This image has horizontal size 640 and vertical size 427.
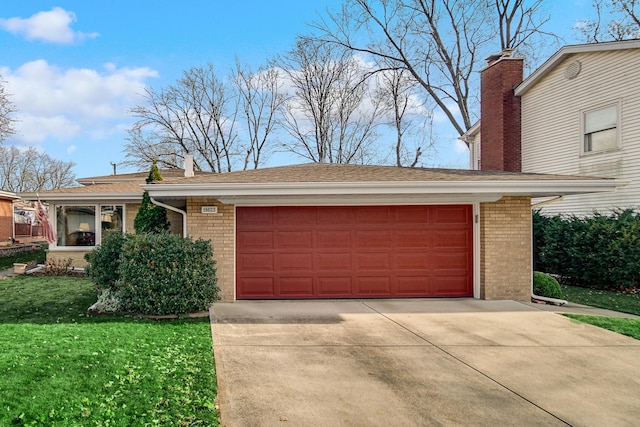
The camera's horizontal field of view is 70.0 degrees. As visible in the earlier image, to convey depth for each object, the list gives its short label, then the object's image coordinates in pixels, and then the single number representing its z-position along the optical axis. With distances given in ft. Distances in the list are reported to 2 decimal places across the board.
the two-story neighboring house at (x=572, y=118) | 42.60
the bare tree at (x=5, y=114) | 65.57
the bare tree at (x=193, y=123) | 99.96
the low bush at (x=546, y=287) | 33.40
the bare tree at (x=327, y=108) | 96.63
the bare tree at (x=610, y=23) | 67.82
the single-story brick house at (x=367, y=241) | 31.17
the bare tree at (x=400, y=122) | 94.38
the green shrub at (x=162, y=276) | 25.66
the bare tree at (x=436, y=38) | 87.71
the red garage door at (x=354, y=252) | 32.32
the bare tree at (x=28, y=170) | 153.69
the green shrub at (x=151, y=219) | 40.04
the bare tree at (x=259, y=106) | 103.50
